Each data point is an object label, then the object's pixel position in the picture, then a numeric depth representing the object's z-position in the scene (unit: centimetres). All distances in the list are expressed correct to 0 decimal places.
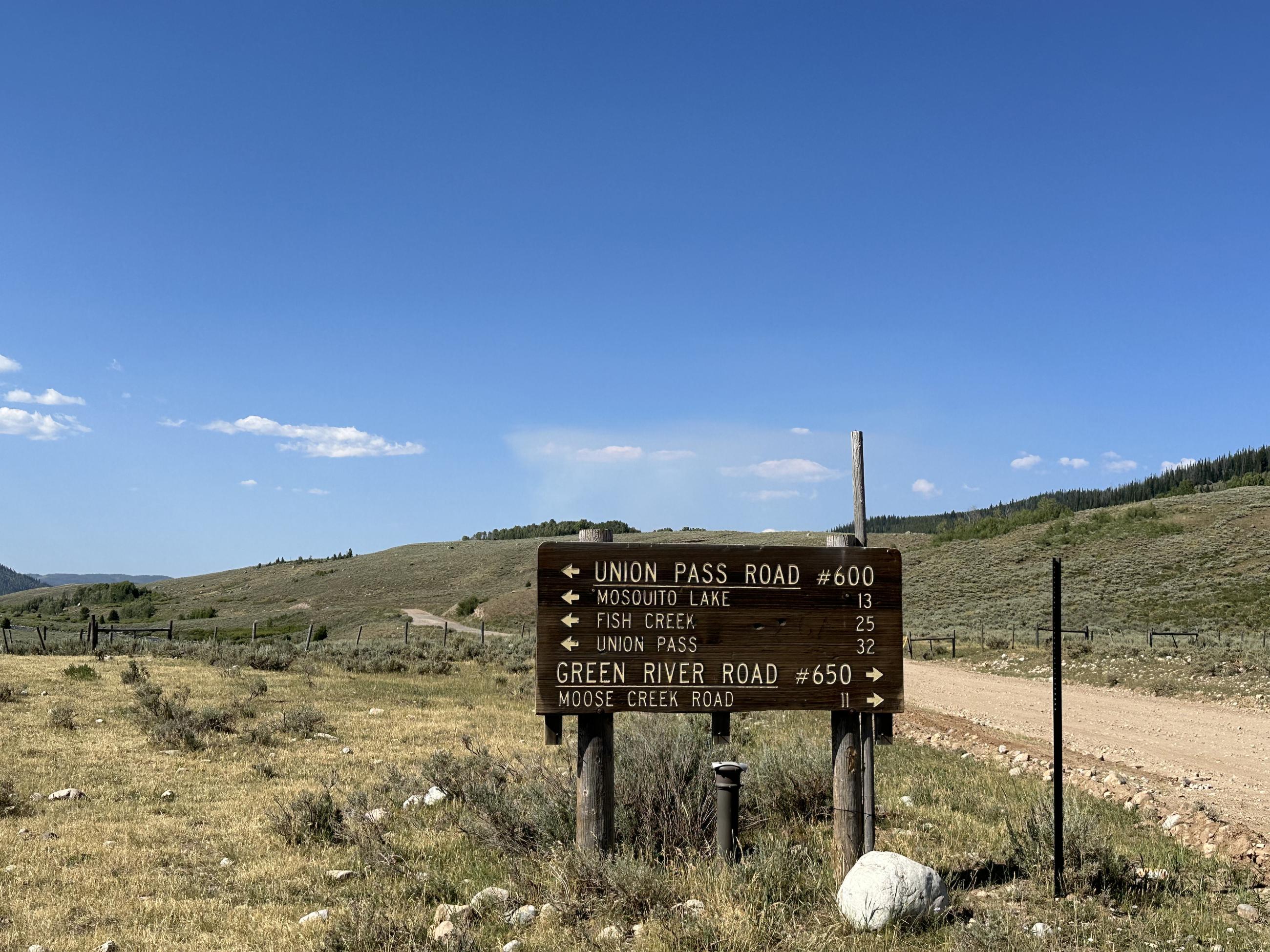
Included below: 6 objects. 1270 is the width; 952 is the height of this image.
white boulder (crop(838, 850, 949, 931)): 482
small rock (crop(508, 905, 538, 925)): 504
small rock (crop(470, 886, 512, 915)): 525
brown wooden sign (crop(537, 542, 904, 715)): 582
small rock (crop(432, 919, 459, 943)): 456
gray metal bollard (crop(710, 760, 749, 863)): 571
